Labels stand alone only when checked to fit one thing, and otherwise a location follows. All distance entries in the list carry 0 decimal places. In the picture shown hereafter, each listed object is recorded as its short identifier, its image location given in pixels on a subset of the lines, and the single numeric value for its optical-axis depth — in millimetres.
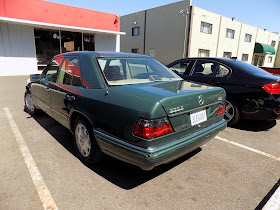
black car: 3896
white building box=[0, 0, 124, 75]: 12266
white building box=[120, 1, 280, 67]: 19641
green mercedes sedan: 2023
